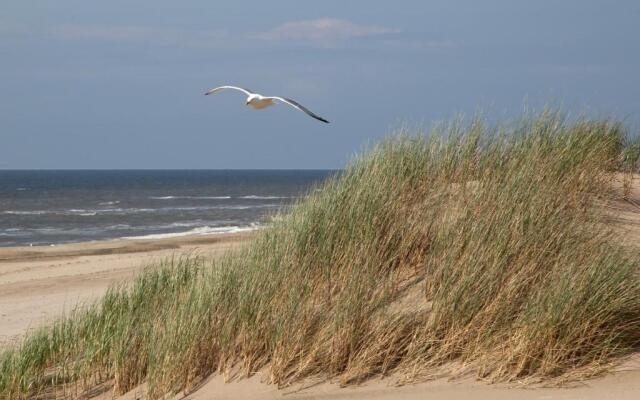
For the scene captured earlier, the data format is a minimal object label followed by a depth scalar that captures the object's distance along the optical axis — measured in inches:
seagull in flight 623.5
